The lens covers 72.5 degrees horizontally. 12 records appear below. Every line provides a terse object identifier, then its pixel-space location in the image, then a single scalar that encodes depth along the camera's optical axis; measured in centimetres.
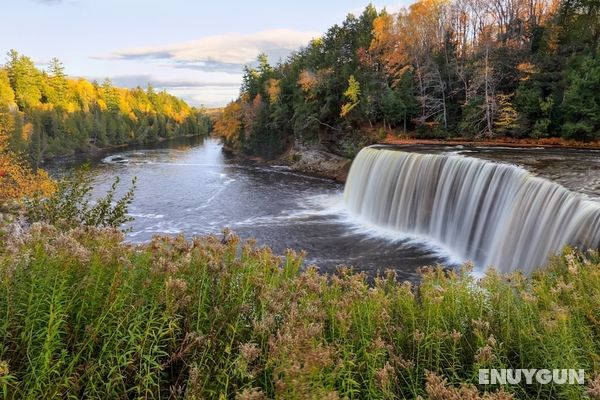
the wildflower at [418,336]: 358
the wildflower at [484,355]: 299
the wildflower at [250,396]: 240
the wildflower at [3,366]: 244
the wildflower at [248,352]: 278
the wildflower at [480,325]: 353
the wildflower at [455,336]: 336
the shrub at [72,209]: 930
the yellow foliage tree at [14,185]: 1827
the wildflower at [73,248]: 342
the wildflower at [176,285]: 333
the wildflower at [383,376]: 280
